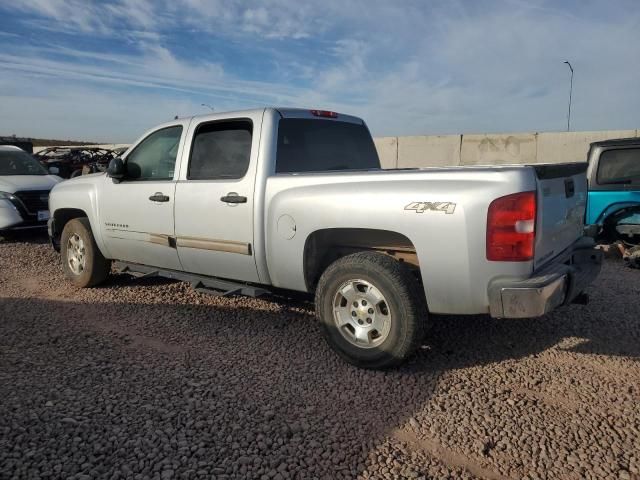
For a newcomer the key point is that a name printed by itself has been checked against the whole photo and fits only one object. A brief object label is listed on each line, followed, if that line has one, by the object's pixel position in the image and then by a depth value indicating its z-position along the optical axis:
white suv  8.55
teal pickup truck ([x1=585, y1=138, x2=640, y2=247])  7.27
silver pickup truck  3.15
